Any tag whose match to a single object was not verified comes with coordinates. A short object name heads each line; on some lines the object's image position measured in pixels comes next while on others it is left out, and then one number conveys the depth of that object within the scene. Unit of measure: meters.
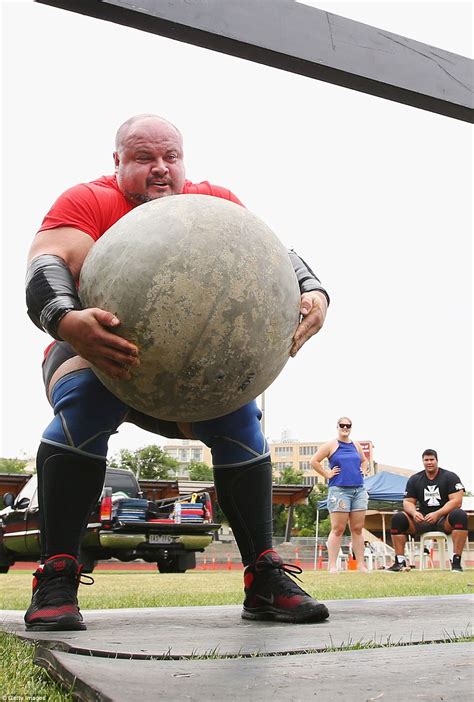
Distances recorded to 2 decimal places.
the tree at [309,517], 61.59
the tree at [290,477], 68.75
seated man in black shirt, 10.20
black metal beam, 2.72
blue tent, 19.12
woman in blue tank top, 9.55
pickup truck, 11.45
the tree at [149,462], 67.69
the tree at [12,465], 73.11
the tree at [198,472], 71.18
